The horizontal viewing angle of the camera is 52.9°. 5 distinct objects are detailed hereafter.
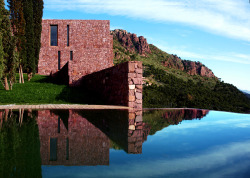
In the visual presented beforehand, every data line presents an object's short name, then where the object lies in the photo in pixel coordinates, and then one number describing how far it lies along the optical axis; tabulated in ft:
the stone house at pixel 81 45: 89.71
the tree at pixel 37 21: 73.56
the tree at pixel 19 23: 65.00
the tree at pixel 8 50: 49.93
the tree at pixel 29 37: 68.33
